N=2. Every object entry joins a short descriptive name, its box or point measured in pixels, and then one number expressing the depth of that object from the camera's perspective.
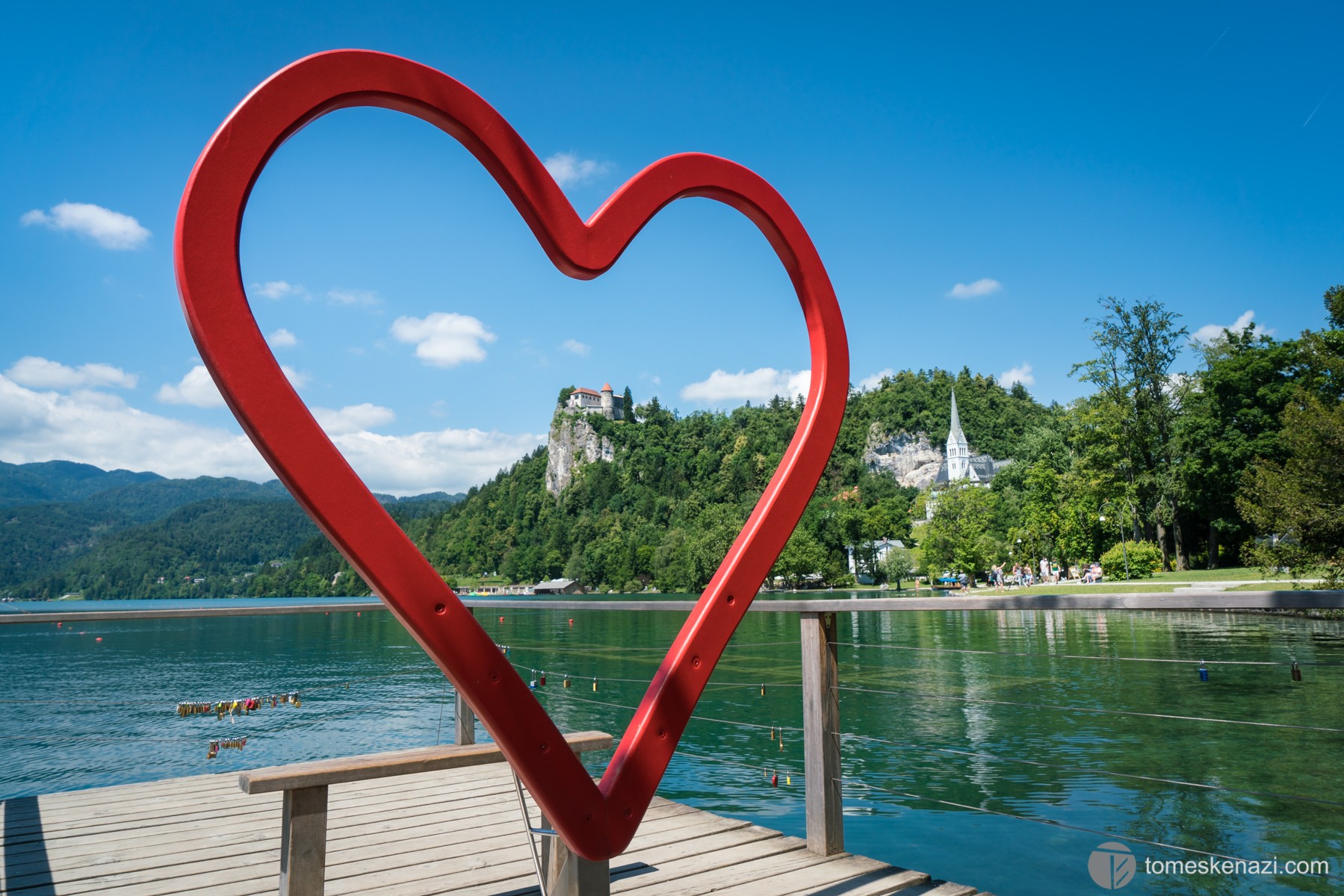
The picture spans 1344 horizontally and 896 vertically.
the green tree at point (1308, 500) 16.55
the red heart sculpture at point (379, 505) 1.17
